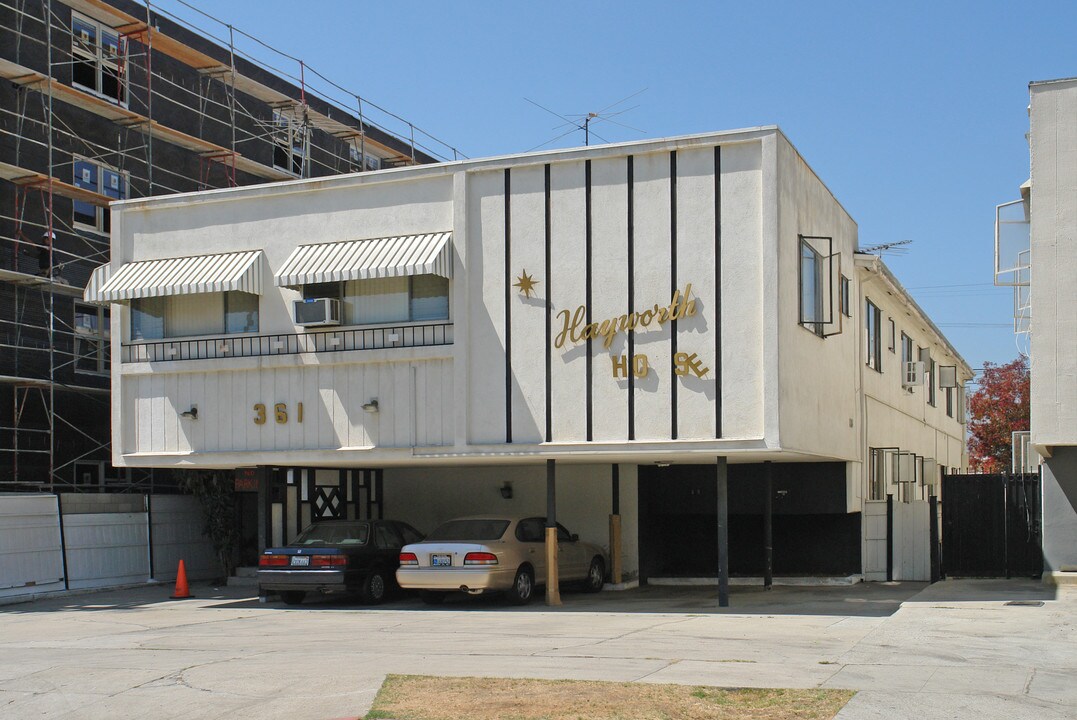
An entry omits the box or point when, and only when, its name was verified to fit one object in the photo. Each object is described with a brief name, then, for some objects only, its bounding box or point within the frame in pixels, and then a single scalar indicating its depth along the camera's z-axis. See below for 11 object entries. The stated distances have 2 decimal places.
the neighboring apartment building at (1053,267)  18.23
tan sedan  18.95
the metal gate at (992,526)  21.00
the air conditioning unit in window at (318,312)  20.74
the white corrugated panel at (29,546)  22.45
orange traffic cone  23.15
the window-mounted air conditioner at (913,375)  29.78
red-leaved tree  50.94
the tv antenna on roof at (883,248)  28.23
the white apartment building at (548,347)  18.33
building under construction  25.70
